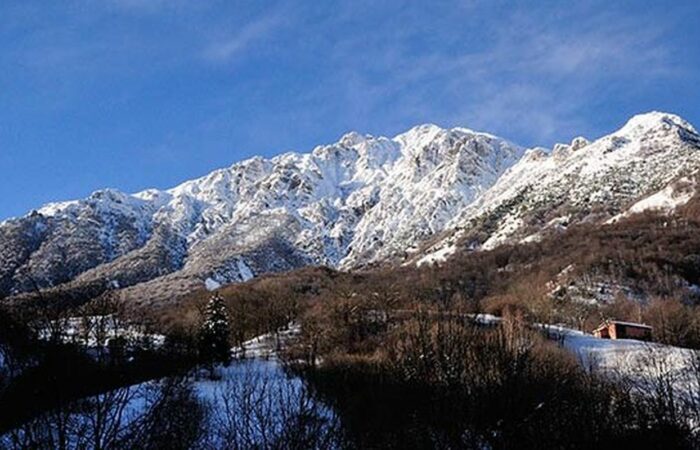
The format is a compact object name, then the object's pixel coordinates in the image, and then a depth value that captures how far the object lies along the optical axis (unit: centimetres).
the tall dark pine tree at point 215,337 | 5981
